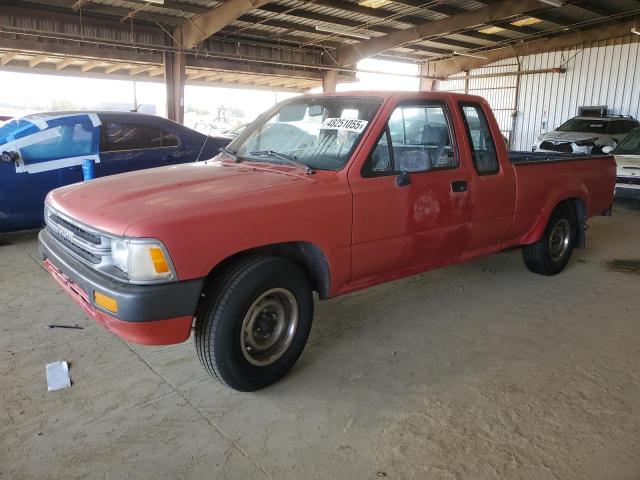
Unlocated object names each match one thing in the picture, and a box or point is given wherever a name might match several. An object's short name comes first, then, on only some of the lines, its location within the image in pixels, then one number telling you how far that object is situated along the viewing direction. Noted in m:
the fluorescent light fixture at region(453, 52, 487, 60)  19.53
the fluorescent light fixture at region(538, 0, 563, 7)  11.46
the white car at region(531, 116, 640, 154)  11.93
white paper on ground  3.00
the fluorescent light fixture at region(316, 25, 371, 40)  14.06
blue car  5.80
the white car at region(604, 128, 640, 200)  8.96
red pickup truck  2.51
